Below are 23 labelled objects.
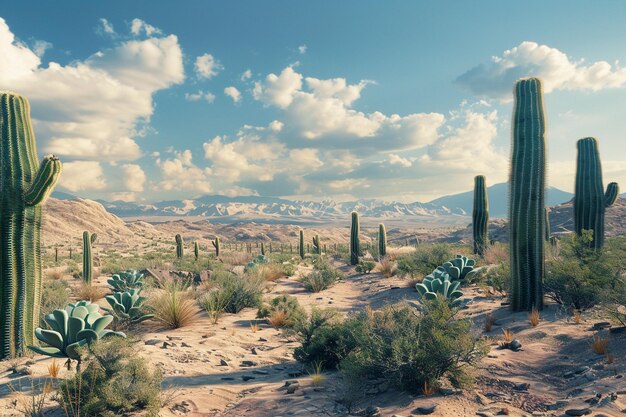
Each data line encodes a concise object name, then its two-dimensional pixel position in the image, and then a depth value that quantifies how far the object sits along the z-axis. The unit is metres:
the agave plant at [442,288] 9.31
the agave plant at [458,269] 11.94
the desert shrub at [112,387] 4.57
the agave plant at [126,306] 8.80
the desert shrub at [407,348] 5.12
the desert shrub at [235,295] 11.30
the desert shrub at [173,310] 9.52
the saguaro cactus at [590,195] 15.23
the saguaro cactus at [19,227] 7.15
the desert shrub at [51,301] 9.05
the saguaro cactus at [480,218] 20.03
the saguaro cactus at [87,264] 16.69
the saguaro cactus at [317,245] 36.38
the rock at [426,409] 4.50
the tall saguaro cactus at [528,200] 9.61
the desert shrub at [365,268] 21.62
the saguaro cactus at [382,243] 26.64
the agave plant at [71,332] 5.86
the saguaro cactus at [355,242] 26.02
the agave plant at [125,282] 13.12
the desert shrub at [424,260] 15.98
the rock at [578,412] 4.24
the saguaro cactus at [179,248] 31.48
